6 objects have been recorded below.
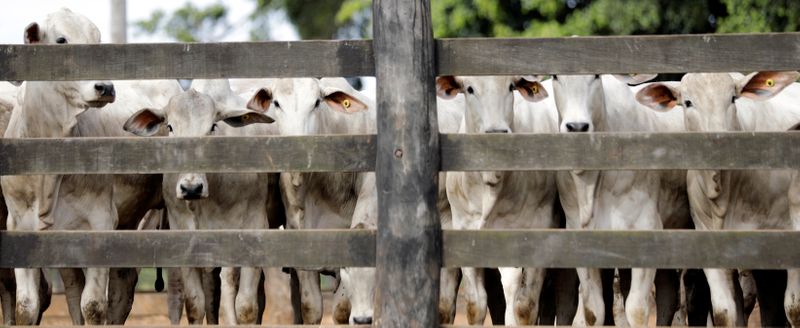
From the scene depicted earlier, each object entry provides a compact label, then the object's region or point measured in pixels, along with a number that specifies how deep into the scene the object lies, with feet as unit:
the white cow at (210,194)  59.31
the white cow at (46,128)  55.62
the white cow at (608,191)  58.39
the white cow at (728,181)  56.65
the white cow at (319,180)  60.49
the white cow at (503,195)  58.13
